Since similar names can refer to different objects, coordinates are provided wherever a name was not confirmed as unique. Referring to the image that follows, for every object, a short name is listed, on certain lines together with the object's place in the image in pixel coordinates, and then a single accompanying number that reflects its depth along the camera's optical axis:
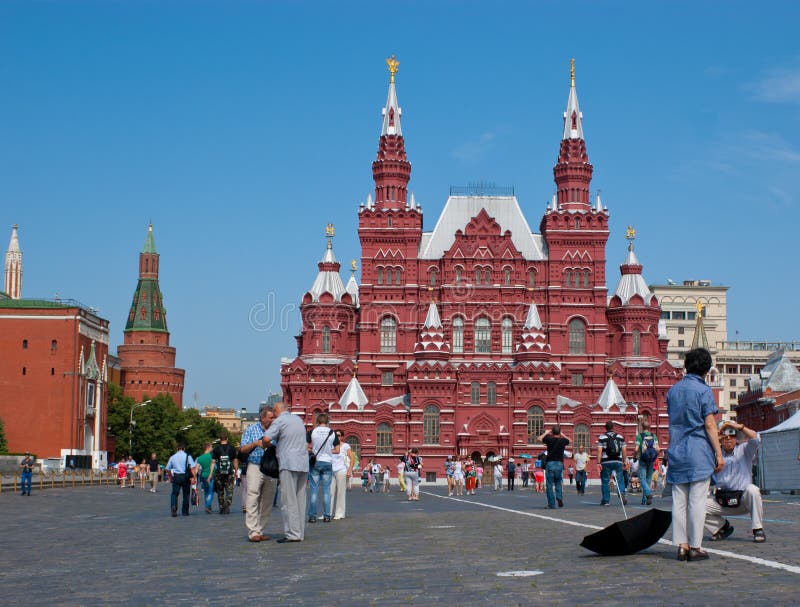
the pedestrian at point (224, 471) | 26.62
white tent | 45.59
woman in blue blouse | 11.66
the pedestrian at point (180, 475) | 26.38
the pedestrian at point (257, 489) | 16.22
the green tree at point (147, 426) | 111.50
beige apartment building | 156.38
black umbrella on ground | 11.90
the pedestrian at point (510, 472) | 62.06
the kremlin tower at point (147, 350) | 167.62
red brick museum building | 86.44
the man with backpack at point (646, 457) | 26.03
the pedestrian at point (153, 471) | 53.75
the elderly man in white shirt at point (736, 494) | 14.04
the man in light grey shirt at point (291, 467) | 15.77
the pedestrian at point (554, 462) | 24.81
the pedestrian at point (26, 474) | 45.78
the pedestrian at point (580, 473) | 35.47
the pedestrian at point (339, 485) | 22.58
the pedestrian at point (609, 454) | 25.66
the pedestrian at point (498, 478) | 63.74
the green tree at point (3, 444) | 91.24
